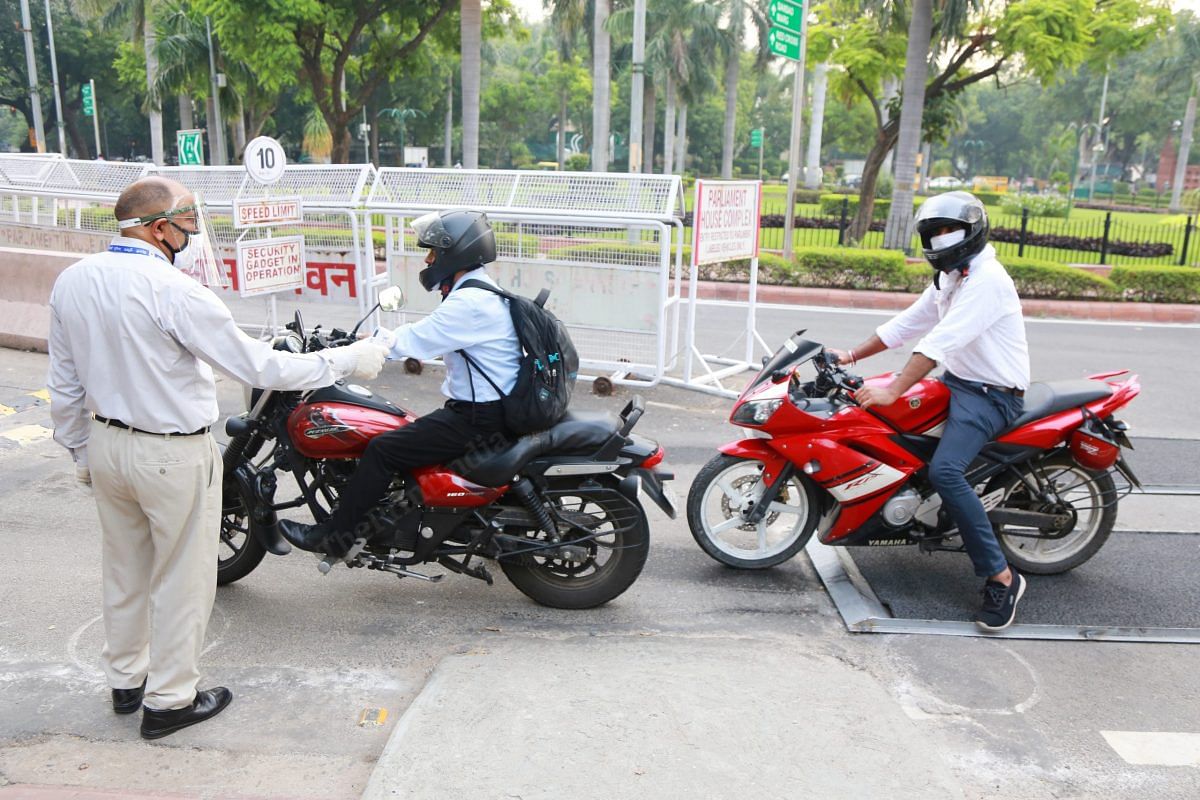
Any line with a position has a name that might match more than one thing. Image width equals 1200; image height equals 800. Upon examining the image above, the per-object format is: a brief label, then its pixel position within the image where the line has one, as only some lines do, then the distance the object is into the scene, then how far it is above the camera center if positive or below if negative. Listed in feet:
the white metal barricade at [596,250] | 27.96 -2.05
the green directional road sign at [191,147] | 61.21 +1.09
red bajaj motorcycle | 13.84 -4.37
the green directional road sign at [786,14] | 49.99 +8.35
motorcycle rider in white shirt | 14.49 -2.55
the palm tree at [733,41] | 150.82 +21.17
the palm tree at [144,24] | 101.40 +14.85
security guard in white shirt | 10.46 -2.62
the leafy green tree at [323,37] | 68.49 +9.53
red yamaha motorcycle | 15.34 -4.33
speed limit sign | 29.73 +0.21
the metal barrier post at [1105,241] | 61.98 -2.92
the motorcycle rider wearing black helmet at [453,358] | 13.23 -2.43
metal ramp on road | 14.76 -6.27
